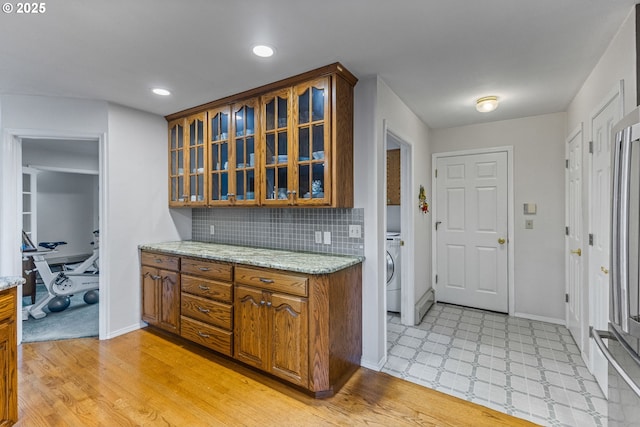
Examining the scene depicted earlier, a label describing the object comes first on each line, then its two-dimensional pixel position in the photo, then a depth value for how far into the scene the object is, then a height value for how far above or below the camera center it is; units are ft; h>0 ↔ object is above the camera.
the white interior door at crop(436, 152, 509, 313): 11.80 -0.77
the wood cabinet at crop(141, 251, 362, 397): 6.56 -2.58
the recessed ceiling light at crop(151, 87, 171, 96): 8.64 +3.55
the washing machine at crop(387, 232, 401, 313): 11.44 -2.20
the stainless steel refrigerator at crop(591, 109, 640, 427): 3.61 -0.72
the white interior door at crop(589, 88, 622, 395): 6.57 -0.42
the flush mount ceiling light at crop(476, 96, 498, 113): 9.22 +3.34
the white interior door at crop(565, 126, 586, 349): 8.63 -0.77
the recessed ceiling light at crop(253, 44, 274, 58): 6.33 +3.47
